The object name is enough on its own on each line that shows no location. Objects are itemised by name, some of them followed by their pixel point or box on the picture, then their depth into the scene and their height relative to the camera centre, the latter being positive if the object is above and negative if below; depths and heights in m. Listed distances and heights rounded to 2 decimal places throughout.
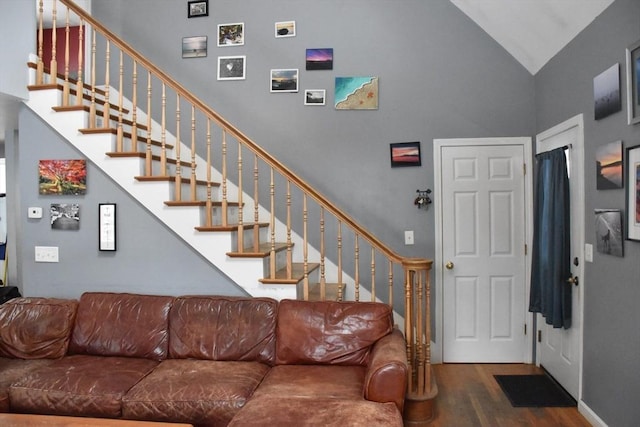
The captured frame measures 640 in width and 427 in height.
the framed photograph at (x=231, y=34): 3.90 +1.76
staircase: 2.81 -0.03
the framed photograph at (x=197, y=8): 3.96 +2.04
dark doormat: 2.84 -1.36
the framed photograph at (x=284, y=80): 3.82 +1.28
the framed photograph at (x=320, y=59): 3.77 +1.46
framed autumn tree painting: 3.08 +0.30
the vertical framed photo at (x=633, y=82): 2.12 +0.70
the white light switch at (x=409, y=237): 3.69 -0.22
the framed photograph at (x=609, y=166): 2.30 +0.27
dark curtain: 2.89 -0.26
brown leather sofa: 2.12 -0.93
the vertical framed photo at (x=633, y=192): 2.13 +0.11
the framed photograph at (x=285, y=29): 3.82 +1.77
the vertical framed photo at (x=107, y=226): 3.06 -0.09
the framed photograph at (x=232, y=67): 3.89 +1.43
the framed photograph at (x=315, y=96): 3.78 +1.11
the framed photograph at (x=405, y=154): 3.69 +0.54
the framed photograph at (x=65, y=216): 3.11 -0.01
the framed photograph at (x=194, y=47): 3.96 +1.66
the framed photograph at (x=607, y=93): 2.31 +0.72
